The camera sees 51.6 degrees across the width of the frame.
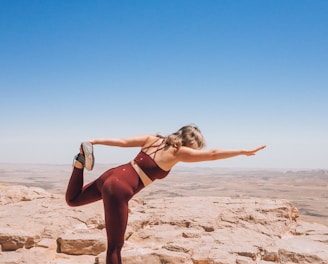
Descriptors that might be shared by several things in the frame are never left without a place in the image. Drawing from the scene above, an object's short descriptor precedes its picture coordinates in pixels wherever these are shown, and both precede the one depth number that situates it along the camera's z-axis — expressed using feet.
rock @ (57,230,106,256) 21.71
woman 12.84
